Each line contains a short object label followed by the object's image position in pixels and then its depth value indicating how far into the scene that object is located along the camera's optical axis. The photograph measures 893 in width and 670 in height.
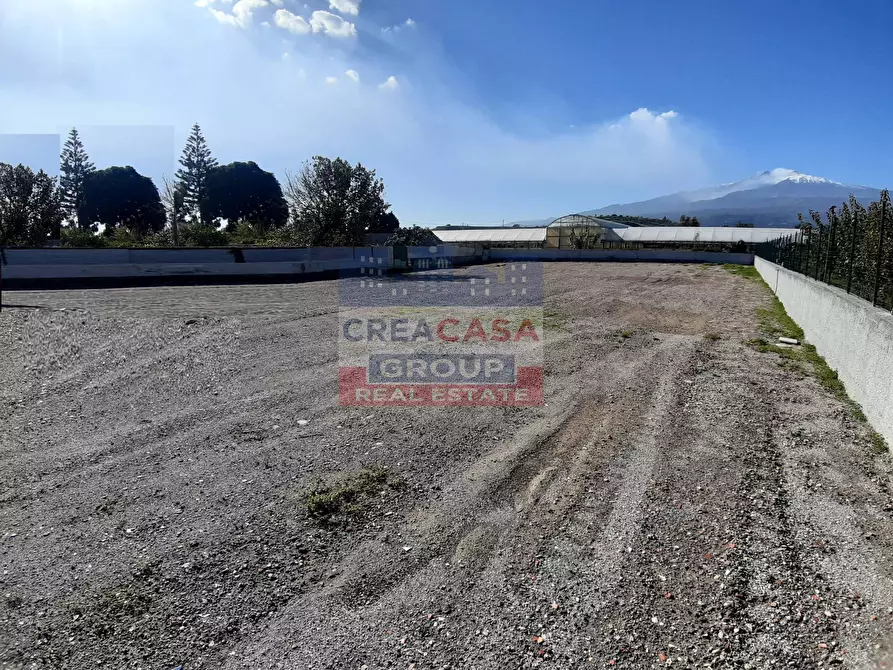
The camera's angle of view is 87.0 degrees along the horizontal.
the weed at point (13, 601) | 2.65
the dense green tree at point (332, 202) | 34.47
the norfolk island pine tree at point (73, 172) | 52.62
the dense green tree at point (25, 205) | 29.86
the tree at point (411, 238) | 35.97
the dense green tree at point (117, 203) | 54.81
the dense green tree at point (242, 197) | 58.88
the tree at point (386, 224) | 42.33
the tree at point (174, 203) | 35.95
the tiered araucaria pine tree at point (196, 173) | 57.19
